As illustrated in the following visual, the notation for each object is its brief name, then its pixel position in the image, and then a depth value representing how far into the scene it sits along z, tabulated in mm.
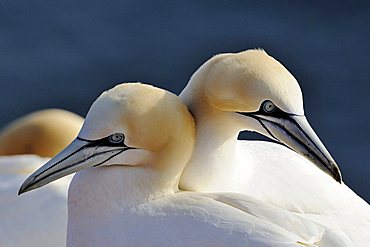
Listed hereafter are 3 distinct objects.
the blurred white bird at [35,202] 11859
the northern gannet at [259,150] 8852
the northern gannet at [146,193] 8773
